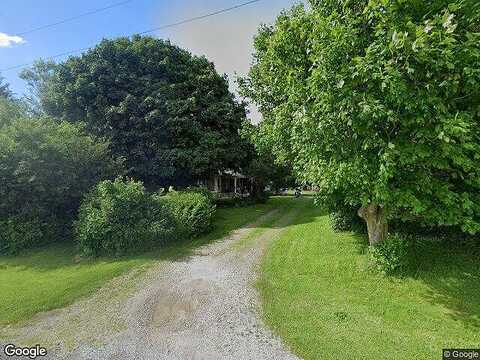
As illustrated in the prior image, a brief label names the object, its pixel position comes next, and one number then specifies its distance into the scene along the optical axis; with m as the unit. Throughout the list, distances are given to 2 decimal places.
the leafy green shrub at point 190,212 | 13.35
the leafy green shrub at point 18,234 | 13.03
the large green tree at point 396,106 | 6.19
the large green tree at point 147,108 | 20.47
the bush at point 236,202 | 26.01
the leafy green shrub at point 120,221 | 11.53
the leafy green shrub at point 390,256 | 8.60
